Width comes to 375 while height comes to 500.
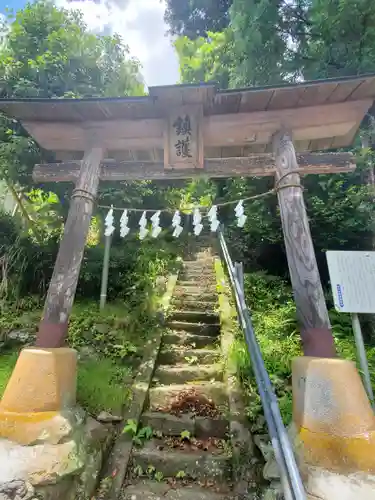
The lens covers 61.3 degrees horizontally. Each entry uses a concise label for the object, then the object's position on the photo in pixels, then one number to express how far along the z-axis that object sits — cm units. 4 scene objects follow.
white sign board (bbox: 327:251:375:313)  343
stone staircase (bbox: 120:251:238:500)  312
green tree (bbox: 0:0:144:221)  620
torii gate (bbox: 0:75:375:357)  365
